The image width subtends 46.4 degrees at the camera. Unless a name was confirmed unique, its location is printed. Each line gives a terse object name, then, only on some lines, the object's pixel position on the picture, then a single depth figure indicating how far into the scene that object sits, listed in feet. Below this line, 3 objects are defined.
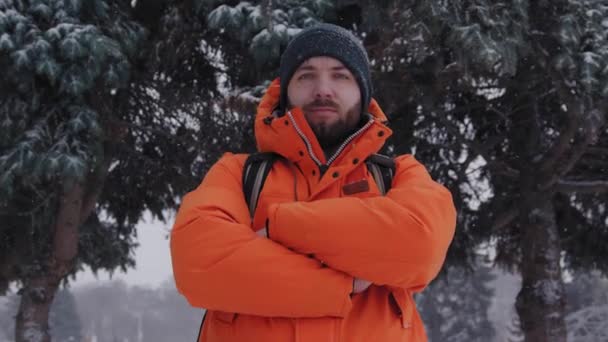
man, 6.48
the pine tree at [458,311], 106.52
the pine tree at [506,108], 20.58
